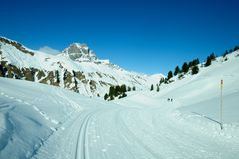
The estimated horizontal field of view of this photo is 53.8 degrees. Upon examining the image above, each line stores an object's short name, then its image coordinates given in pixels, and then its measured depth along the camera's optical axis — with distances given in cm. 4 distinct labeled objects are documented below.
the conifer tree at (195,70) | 9750
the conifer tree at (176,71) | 12862
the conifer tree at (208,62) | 10224
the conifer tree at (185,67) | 11927
